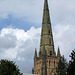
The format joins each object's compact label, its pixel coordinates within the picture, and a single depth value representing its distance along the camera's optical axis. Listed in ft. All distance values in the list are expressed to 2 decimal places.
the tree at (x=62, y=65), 234.17
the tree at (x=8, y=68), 188.28
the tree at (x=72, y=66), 150.41
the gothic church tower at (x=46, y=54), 314.76
